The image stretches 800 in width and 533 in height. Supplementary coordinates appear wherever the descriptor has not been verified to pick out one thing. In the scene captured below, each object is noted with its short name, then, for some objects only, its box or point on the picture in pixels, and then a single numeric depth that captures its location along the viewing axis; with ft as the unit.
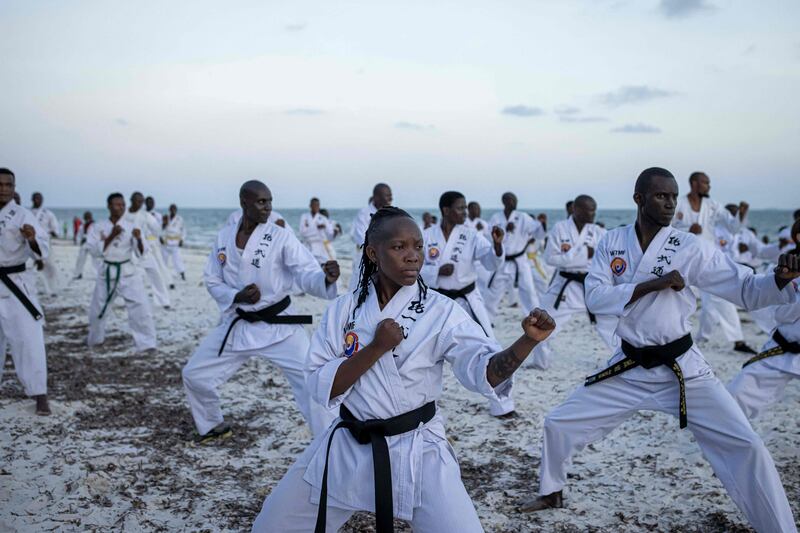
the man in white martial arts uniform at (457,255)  21.36
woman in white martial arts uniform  8.47
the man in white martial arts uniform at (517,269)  32.53
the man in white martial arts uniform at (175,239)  56.18
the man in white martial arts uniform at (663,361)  11.08
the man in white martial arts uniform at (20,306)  19.29
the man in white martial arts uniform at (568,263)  25.80
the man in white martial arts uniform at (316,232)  52.21
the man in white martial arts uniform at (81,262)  53.26
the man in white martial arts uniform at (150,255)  38.96
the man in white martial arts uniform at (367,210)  27.07
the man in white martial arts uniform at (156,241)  45.50
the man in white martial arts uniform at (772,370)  14.83
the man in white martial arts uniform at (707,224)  27.68
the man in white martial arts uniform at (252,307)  16.61
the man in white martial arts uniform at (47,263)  44.27
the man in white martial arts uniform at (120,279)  28.68
